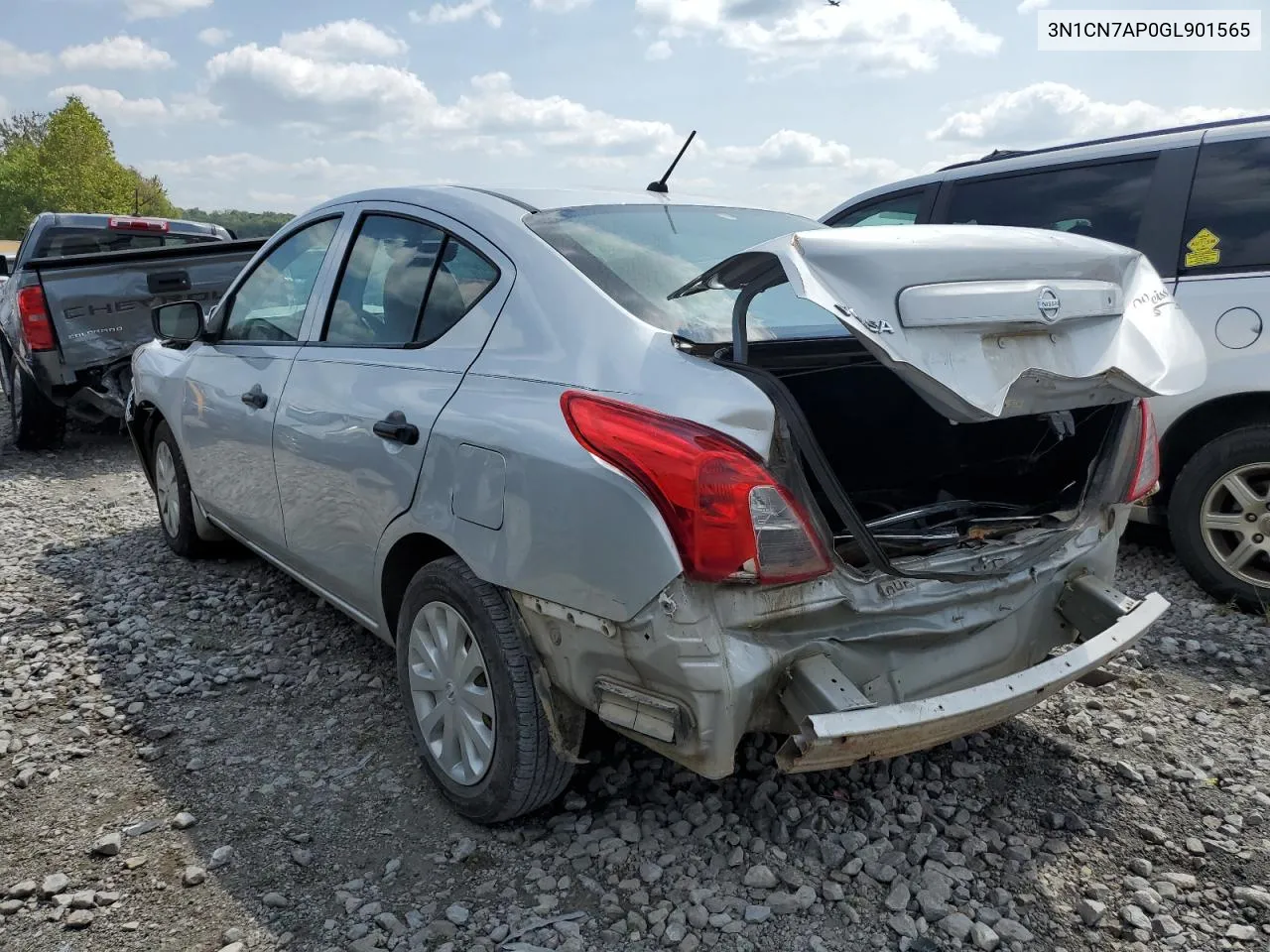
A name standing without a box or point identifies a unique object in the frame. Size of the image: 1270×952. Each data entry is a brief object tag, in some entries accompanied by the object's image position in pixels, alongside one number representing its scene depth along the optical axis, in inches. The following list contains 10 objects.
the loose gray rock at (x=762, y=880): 94.8
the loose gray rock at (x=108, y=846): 103.7
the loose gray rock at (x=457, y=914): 91.6
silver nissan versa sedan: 81.0
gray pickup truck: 275.7
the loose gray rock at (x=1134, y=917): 88.9
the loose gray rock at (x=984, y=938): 86.3
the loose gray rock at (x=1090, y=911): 89.5
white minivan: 154.4
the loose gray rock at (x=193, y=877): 98.7
